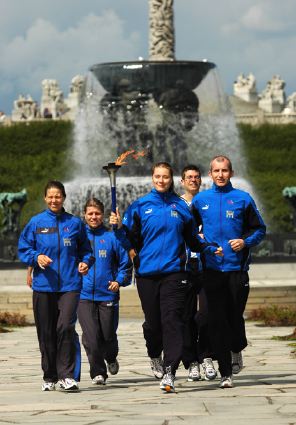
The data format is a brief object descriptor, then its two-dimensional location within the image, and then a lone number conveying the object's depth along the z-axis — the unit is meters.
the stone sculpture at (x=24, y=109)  91.74
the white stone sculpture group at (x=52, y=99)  101.91
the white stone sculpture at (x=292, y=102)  108.94
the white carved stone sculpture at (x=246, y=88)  119.19
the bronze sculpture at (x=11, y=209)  40.38
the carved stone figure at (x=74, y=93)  109.56
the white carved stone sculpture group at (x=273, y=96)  109.44
